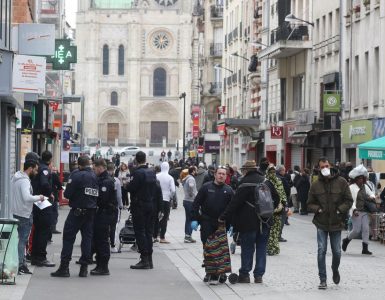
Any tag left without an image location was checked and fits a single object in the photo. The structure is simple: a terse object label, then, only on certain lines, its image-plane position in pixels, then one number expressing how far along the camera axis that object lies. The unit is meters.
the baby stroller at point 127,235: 22.17
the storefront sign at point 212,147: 85.38
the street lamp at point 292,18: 49.78
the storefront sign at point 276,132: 55.69
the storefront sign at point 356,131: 40.75
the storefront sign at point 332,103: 44.56
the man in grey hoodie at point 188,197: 26.05
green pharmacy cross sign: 41.18
